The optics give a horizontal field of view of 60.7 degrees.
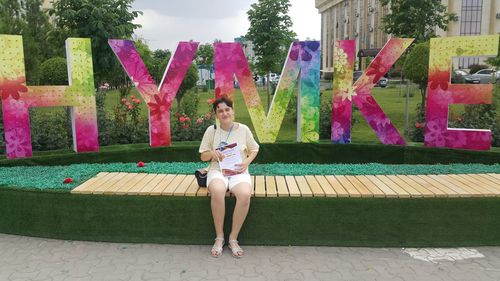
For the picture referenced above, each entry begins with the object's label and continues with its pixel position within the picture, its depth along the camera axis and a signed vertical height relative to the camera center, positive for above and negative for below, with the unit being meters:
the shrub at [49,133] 6.90 -0.77
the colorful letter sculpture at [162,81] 6.45 +0.07
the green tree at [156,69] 14.48 +0.64
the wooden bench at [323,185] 4.14 -1.04
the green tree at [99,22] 8.99 +1.40
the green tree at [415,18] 12.45 +1.96
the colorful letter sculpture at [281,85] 6.62 +0.00
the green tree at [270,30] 12.98 +1.71
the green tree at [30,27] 21.19 +3.18
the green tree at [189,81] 12.60 +0.14
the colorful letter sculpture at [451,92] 6.24 -0.12
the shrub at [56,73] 8.91 +0.28
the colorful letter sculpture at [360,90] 6.64 -0.08
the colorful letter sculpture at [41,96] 5.81 -0.13
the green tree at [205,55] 39.31 +2.84
